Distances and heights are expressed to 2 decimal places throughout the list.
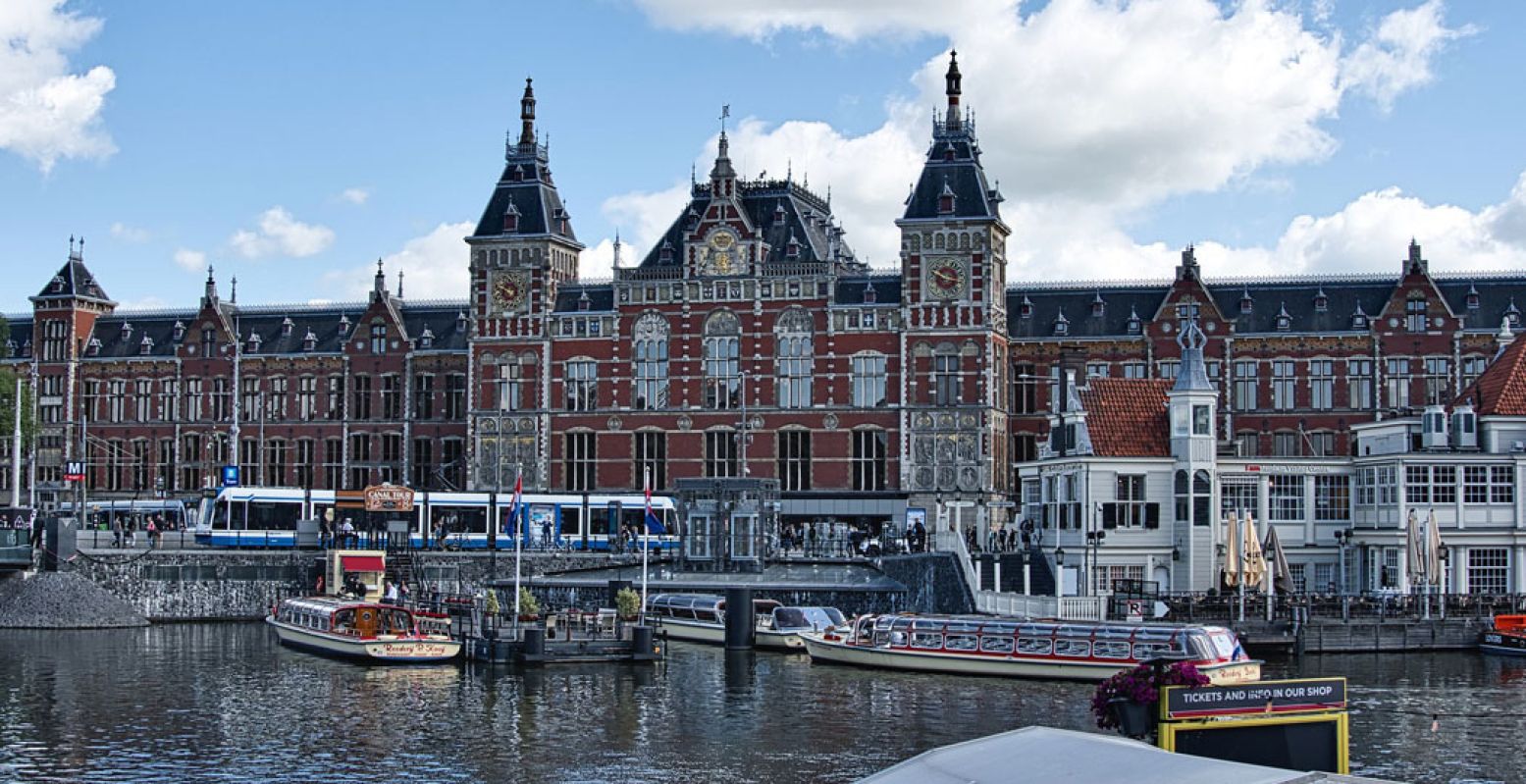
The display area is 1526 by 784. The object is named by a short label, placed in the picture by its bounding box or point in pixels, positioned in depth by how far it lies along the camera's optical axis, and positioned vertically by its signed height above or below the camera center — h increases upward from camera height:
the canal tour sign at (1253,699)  21.61 -2.42
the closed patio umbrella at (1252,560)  54.06 -1.85
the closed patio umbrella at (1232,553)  54.72 -1.67
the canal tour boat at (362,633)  52.75 -4.26
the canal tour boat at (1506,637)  53.03 -4.10
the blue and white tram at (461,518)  74.12 -0.97
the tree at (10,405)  89.12 +4.52
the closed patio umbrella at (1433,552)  55.53 -1.64
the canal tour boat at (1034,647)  46.34 -4.03
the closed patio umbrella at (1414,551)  55.88 -1.62
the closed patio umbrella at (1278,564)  57.47 -2.09
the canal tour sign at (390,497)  74.19 -0.12
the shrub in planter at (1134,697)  24.42 -2.75
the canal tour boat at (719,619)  57.50 -4.10
